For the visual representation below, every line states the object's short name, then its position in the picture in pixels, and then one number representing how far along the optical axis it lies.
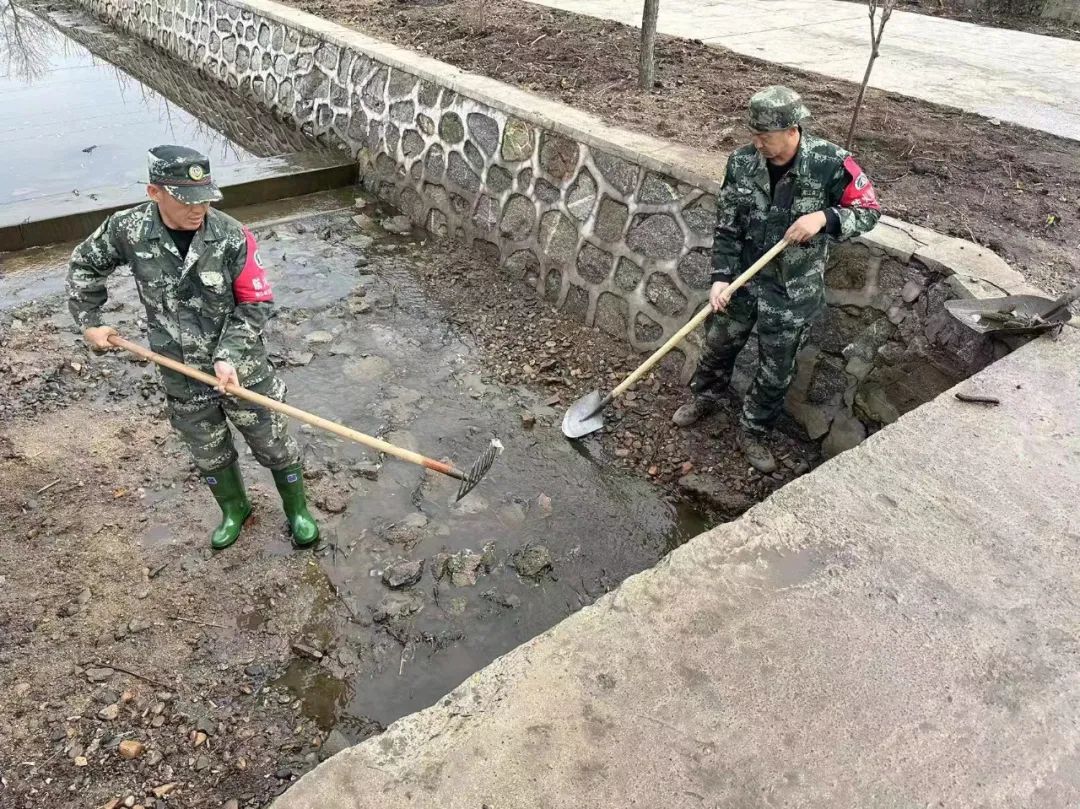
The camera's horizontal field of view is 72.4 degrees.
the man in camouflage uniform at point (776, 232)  3.57
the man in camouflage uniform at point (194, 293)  2.85
